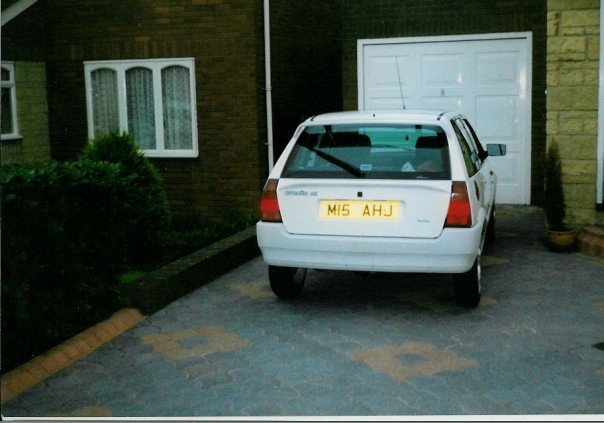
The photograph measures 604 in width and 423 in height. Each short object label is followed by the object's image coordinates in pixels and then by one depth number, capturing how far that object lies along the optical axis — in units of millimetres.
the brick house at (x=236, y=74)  11516
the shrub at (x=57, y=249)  5367
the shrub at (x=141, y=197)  8484
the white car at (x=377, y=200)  6281
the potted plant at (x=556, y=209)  9117
